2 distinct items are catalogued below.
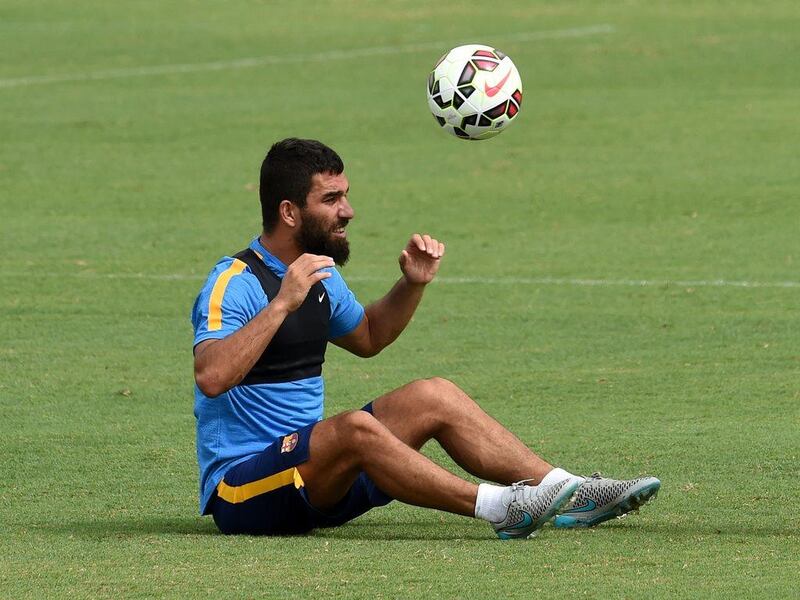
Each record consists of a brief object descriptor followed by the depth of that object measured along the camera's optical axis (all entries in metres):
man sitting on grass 13.72
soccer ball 19.39
